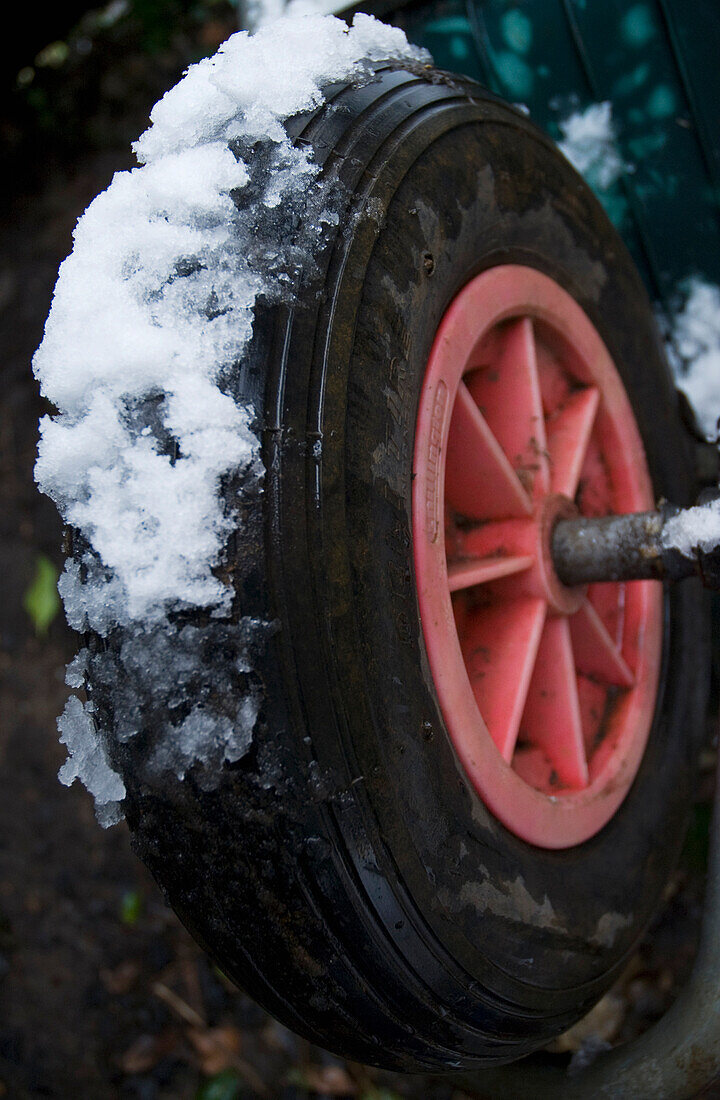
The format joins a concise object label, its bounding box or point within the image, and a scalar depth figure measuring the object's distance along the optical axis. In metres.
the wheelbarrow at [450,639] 0.88
